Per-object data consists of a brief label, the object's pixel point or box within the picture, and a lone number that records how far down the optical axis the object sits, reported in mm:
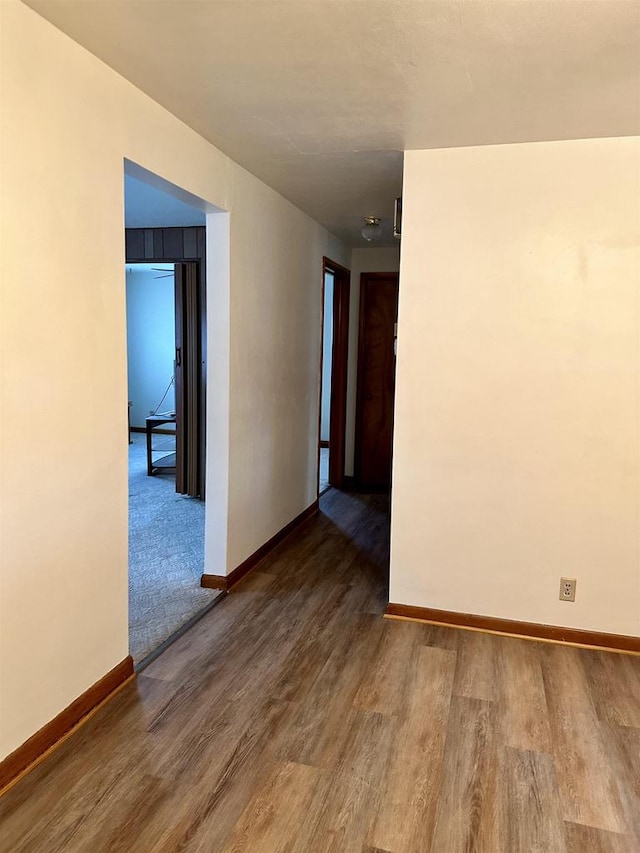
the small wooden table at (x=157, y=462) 6211
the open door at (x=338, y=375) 5648
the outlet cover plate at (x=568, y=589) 2924
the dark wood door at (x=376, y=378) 5707
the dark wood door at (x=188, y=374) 5328
